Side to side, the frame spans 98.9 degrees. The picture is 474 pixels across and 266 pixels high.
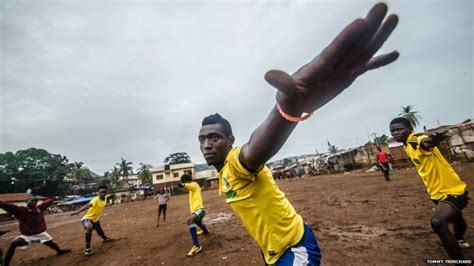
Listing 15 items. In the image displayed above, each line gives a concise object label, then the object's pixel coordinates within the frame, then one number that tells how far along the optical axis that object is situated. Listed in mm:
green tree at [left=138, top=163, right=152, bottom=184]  56469
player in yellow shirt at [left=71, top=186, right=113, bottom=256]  7588
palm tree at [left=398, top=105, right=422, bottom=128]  44716
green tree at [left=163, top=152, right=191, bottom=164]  78988
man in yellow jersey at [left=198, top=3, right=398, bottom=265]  829
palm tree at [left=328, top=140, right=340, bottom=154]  60375
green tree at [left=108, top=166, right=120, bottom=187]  60906
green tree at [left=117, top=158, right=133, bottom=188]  60188
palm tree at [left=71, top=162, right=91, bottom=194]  59250
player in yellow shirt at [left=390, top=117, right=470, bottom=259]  2959
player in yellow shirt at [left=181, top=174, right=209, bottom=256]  5785
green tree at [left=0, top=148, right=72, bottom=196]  47656
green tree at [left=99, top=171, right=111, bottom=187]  62175
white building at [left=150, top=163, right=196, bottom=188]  51344
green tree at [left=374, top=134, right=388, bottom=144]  55119
